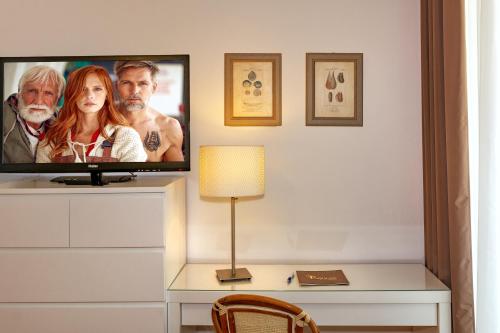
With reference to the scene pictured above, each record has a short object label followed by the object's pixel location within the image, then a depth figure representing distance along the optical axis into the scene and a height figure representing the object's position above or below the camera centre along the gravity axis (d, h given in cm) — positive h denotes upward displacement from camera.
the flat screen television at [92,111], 250 +36
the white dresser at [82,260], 213 -37
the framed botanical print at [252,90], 263 +49
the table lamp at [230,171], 223 +3
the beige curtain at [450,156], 204 +9
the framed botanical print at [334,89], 263 +50
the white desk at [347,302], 214 -57
